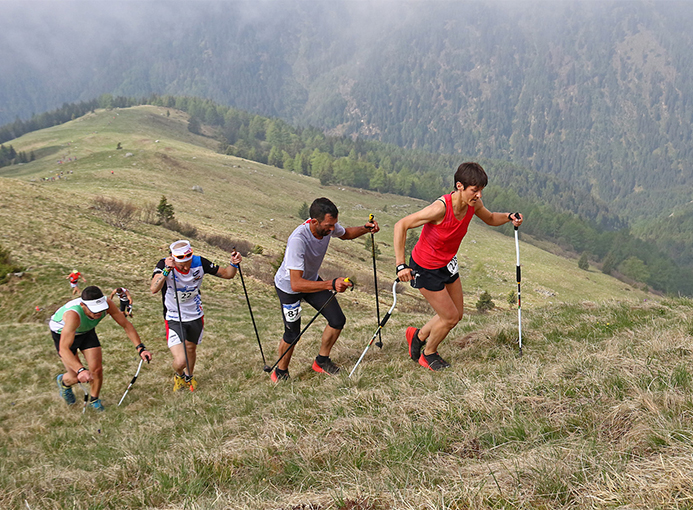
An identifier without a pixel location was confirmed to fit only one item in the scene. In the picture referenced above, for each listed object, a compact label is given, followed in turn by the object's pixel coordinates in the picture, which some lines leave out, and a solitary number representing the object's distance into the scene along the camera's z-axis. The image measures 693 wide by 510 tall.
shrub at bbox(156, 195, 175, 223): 40.11
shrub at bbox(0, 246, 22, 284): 19.89
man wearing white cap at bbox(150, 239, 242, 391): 8.79
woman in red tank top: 6.55
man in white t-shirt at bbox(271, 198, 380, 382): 7.21
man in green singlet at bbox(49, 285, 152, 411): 8.09
